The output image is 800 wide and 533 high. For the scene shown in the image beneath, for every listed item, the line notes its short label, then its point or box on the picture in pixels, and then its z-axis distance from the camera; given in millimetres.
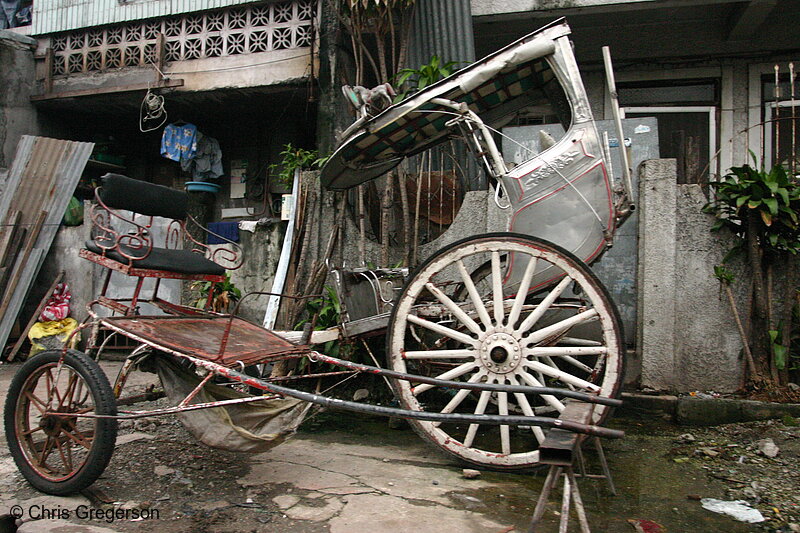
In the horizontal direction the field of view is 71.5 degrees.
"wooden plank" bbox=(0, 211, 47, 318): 7023
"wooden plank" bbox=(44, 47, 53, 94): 8234
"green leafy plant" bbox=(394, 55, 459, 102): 5000
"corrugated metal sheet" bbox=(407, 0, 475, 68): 6172
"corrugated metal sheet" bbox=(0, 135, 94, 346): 7289
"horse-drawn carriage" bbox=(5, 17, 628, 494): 2941
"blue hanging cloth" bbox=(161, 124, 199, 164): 8625
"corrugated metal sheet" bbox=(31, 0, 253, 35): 7758
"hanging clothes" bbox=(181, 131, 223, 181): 8953
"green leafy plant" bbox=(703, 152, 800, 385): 4074
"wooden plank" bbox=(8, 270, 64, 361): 7121
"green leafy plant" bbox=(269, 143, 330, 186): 6052
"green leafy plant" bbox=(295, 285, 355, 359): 4480
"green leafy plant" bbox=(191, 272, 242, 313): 5871
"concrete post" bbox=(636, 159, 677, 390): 4391
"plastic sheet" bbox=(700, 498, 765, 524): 2715
